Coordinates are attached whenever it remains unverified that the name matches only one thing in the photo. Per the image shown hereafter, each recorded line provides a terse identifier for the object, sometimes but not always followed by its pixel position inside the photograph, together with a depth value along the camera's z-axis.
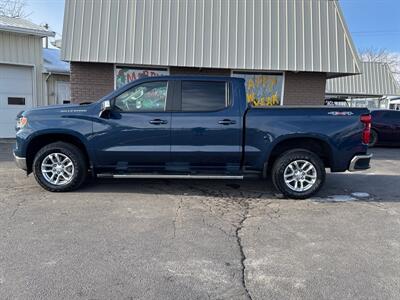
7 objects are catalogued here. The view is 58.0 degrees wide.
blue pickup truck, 5.94
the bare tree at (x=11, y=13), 27.42
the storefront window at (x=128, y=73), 10.40
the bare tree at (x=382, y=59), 63.85
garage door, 13.39
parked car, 14.00
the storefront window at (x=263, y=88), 11.00
